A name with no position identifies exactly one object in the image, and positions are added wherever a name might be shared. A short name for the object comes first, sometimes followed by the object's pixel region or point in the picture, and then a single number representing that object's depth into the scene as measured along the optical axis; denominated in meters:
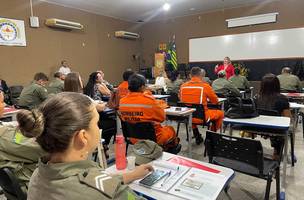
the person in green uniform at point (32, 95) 4.25
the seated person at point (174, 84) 6.16
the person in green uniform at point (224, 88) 5.14
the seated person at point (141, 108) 2.46
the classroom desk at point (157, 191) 1.13
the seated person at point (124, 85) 4.24
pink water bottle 1.45
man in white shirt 7.38
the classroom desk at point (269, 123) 2.37
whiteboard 7.39
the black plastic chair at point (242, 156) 1.84
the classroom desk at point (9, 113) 3.37
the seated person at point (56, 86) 5.30
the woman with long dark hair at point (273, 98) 3.06
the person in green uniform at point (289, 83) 5.42
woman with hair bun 0.77
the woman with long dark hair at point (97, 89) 4.42
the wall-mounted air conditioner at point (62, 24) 7.10
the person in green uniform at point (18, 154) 1.45
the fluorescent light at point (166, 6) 7.58
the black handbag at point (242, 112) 2.69
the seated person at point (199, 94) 3.76
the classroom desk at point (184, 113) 3.13
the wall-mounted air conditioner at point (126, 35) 9.38
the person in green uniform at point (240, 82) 6.19
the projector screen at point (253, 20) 7.68
